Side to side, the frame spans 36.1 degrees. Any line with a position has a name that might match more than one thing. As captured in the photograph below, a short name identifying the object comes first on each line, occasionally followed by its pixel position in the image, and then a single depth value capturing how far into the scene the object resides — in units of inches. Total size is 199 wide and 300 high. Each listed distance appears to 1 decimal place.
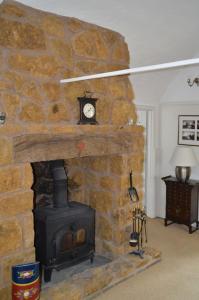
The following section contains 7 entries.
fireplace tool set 131.6
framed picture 175.4
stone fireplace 93.9
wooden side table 167.5
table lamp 165.5
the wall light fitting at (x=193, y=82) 168.7
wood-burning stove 112.1
